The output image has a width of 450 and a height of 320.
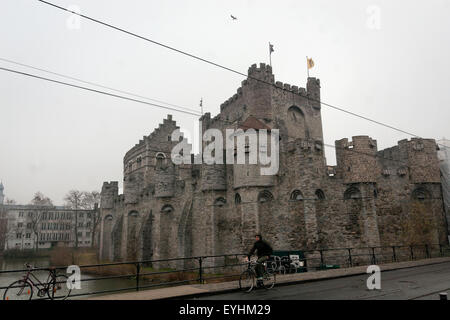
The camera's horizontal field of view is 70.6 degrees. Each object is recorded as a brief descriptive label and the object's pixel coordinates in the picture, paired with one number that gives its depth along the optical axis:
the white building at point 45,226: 68.69
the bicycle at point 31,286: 7.65
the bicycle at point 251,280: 9.12
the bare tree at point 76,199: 60.47
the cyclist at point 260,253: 9.26
